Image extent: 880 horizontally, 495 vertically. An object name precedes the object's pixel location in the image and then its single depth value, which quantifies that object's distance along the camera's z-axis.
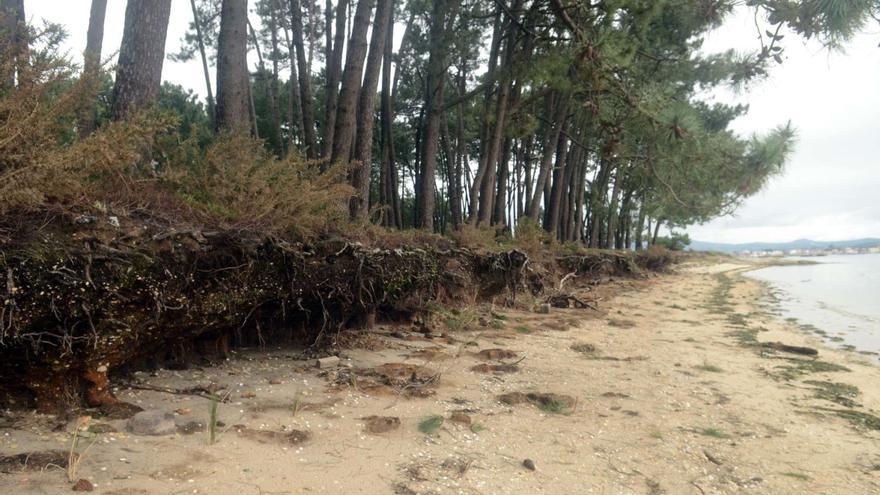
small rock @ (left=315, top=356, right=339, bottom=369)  4.38
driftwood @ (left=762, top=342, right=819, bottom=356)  7.02
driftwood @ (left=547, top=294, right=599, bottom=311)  10.04
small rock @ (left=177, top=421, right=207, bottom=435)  2.89
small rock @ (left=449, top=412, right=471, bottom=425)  3.53
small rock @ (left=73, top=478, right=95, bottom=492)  2.19
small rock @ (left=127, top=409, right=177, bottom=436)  2.79
